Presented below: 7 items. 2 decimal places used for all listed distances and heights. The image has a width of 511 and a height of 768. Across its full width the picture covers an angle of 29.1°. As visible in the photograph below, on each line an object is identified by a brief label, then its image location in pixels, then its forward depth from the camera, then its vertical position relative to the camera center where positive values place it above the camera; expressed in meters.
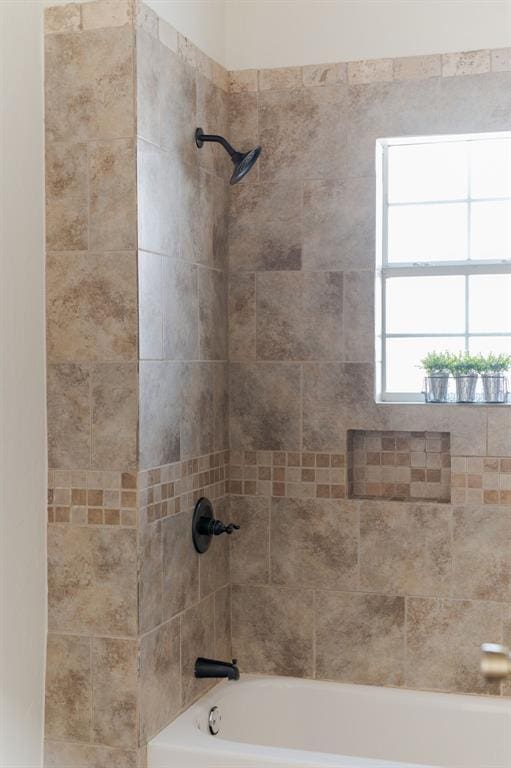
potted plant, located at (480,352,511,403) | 3.34 -0.09
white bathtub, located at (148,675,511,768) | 3.22 -1.25
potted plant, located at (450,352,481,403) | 3.36 -0.08
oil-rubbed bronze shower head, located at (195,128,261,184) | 3.18 +0.62
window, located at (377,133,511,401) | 3.51 +0.36
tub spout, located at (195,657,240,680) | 3.15 -1.02
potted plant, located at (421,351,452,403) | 3.40 -0.09
